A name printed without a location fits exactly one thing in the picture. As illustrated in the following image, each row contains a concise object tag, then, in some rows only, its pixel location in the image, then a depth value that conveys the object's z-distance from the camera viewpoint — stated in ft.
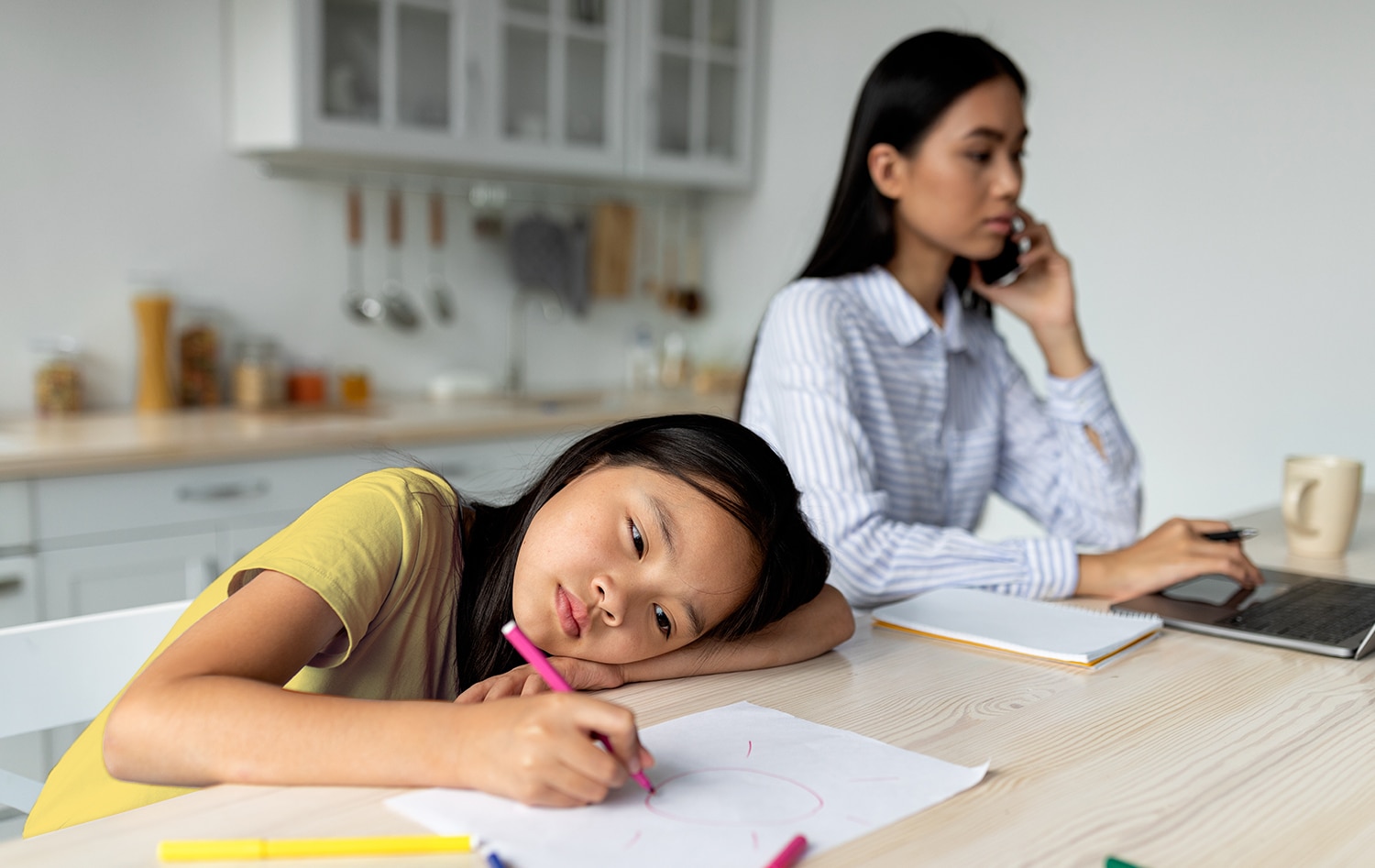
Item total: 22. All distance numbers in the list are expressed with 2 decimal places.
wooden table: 2.12
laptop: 3.67
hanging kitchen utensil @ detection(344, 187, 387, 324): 10.25
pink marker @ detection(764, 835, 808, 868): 1.99
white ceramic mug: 5.17
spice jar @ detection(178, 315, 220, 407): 9.33
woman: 4.37
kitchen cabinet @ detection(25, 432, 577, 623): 7.03
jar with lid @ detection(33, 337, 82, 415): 8.58
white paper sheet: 2.06
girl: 2.28
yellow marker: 1.95
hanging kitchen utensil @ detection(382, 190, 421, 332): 10.52
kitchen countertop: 7.13
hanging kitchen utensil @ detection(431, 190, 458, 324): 10.80
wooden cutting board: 11.87
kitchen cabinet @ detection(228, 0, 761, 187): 9.02
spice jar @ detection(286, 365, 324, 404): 9.89
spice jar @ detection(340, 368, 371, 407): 10.32
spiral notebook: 3.49
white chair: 3.34
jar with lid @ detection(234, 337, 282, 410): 9.40
